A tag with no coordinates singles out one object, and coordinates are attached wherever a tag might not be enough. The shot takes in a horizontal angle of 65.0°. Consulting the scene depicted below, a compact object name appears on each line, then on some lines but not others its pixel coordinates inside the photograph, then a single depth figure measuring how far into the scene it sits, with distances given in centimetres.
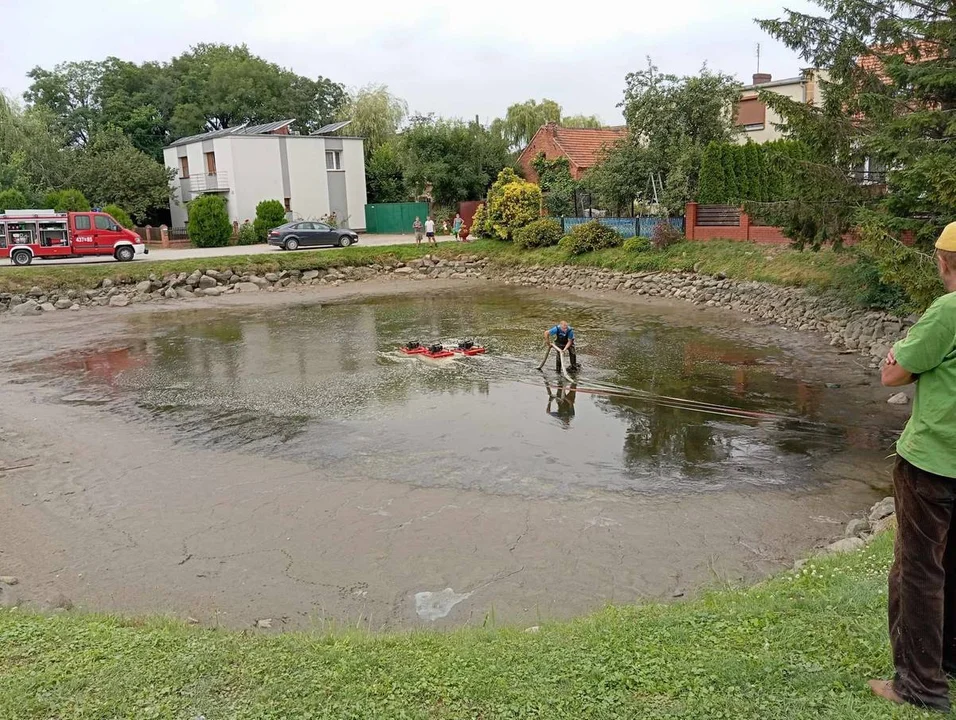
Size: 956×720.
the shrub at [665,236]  2778
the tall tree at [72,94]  5641
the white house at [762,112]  3325
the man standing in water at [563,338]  1551
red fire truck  2959
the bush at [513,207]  3462
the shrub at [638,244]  2847
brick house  4133
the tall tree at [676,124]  2758
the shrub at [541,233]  3331
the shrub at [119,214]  3797
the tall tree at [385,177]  4847
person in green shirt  342
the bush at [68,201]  3703
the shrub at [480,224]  3625
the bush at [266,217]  3872
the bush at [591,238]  3034
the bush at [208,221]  3725
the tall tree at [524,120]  5253
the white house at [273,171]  4091
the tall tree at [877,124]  1282
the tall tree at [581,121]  5800
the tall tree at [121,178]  4047
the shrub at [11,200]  3547
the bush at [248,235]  3881
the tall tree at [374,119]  5231
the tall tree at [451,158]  4153
